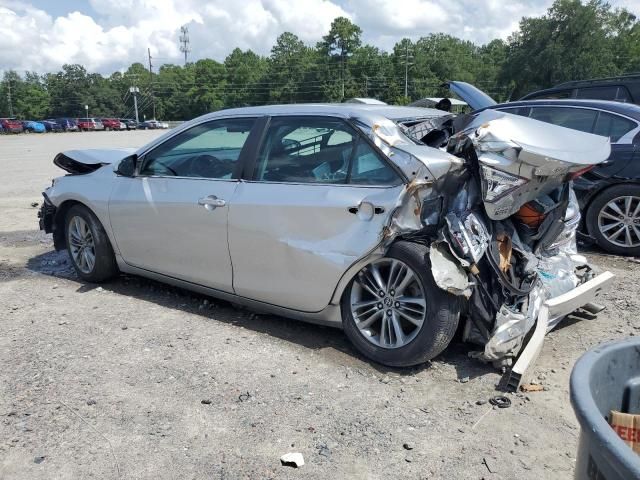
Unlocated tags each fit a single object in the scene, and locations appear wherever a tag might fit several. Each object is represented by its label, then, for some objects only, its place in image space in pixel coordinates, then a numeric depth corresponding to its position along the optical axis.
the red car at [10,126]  59.51
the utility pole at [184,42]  111.82
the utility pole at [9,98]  100.50
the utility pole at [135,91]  97.00
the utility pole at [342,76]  90.38
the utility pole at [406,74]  88.31
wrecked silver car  3.56
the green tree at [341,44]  93.62
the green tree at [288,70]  94.00
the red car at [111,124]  75.45
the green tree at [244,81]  98.63
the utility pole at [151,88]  107.31
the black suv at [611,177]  6.24
